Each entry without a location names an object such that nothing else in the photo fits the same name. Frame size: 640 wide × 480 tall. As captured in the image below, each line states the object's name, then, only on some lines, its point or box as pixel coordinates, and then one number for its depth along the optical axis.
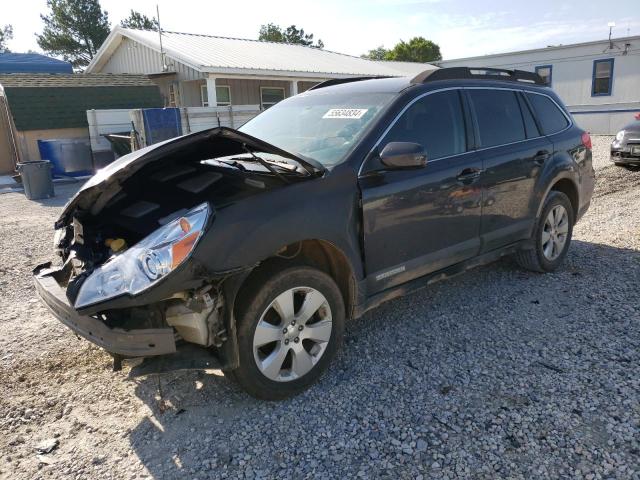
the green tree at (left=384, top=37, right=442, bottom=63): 50.59
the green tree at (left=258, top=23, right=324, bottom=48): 59.03
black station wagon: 2.63
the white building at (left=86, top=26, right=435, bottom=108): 17.28
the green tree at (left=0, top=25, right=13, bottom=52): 62.12
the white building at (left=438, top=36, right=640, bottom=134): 21.70
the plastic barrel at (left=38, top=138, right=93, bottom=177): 13.86
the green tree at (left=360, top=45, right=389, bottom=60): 78.61
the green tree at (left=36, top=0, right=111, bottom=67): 40.69
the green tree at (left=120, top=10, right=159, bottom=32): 48.75
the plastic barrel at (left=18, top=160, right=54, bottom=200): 11.04
